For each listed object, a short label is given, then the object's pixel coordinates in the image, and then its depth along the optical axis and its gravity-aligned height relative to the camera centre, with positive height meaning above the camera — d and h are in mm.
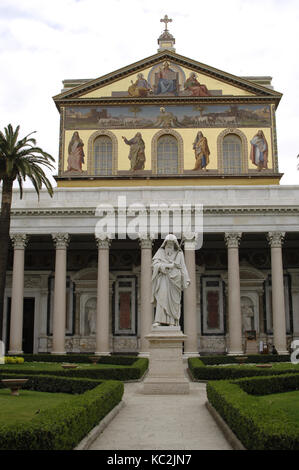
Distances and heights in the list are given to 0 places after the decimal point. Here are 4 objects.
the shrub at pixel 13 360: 26562 -1591
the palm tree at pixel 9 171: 28281 +7810
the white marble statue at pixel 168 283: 17359 +1284
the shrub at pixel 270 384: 15734 -1687
